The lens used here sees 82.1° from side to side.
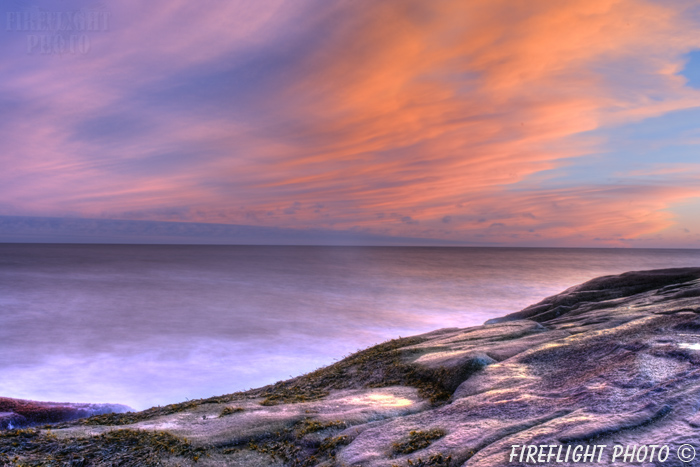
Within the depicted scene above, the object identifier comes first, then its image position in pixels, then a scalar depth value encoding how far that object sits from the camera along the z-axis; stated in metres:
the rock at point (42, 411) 11.33
